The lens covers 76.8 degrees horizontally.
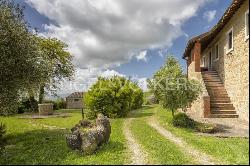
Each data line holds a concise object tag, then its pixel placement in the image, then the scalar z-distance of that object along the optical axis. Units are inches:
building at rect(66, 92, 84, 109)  1096.3
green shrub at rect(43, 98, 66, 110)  970.4
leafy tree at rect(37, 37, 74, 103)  823.6
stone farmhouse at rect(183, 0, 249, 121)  353.9
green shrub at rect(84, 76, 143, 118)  506.0
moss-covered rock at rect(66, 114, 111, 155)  231.1
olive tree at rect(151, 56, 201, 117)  350.0
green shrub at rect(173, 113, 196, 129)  344.5
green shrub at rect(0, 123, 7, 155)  267.6
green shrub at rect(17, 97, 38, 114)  805.2
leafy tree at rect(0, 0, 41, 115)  310.5
